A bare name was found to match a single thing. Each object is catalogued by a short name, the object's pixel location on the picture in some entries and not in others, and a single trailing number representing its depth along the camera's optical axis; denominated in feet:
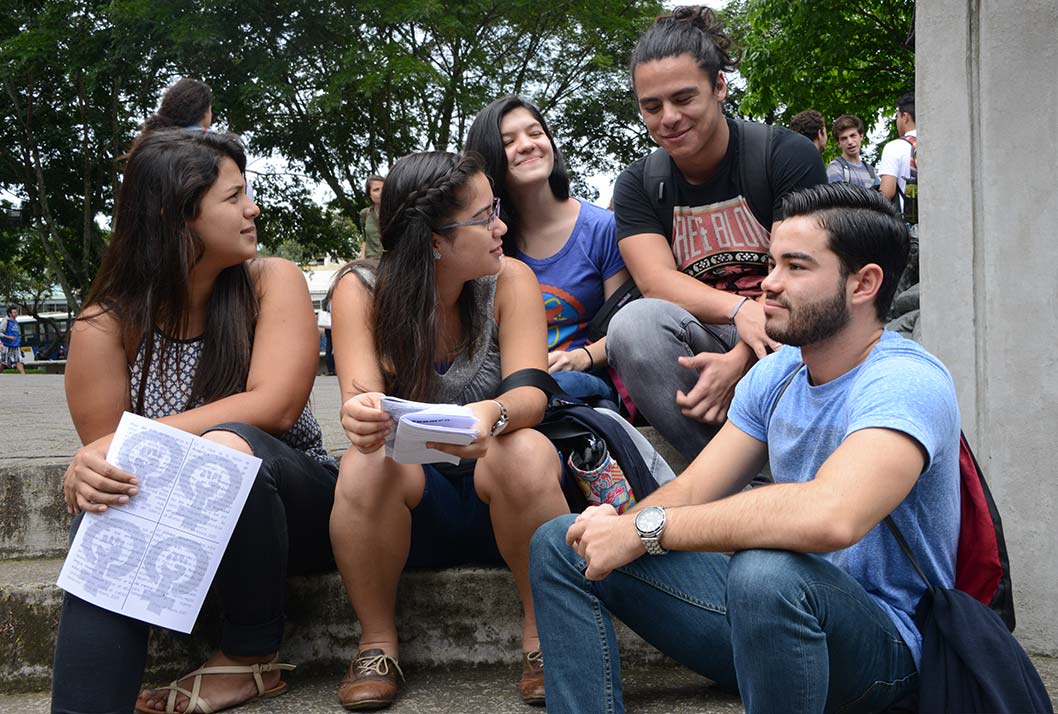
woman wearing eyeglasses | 7.99
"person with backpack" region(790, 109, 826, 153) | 23.88
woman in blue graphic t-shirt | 10.64
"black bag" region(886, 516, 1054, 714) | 5.50
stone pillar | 8.84
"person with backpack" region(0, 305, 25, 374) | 75.82
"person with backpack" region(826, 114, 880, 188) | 23.00
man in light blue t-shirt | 5.70
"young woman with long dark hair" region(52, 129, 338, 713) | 8.08
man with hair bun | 9.37
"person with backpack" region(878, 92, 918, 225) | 21.75
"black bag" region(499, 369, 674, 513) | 8.50
